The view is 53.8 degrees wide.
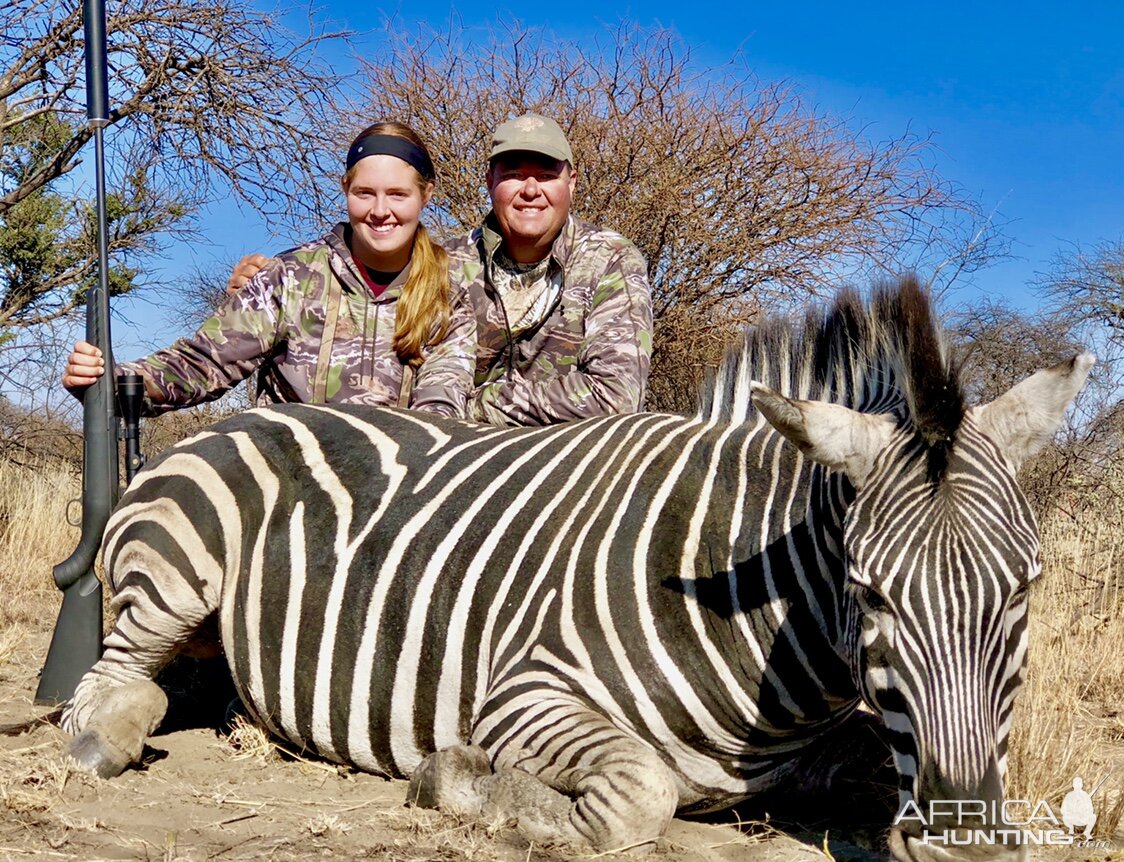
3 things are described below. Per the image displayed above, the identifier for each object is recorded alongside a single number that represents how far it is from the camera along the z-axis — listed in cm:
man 468
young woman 466
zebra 234
